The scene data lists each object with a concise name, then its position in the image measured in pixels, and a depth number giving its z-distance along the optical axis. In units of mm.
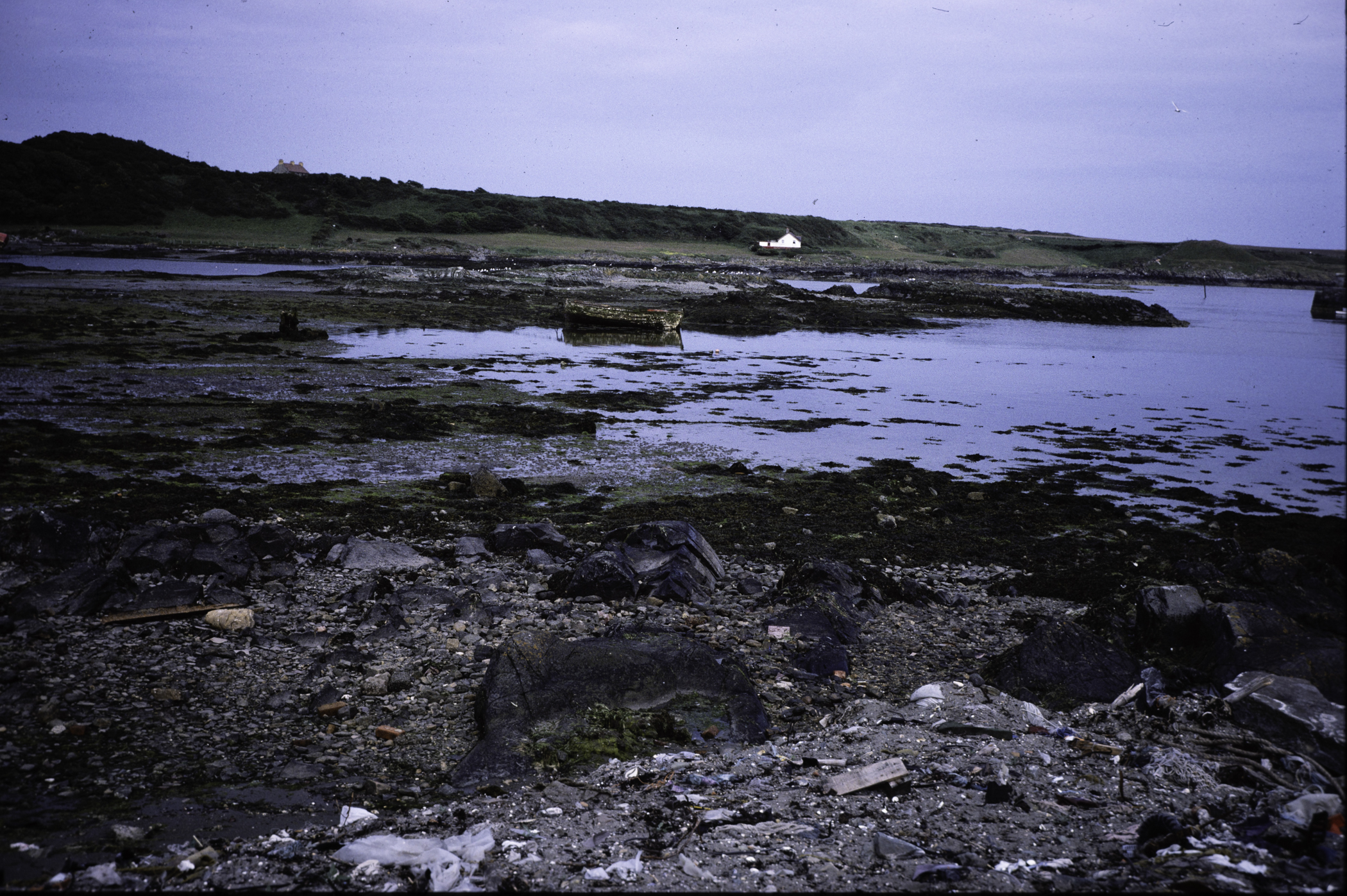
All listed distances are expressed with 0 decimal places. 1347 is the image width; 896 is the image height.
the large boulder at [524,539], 7145
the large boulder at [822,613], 5354
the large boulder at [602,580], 6191
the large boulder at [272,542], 6449
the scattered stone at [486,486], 8906
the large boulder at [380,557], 6504
